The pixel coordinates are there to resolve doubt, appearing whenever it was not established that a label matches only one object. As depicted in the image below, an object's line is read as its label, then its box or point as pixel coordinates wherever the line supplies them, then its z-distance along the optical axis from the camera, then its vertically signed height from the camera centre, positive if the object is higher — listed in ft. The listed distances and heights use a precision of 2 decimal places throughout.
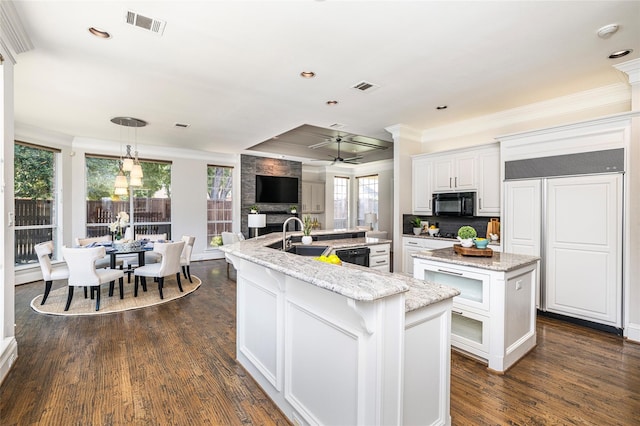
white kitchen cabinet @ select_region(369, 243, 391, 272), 14.44 -2.23
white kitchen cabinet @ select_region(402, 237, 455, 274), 16.37 -1.97
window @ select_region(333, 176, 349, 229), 34.83 +1.04
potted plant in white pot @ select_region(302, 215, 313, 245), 12.14 -0.99
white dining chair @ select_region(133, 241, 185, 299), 14.39 -2.68
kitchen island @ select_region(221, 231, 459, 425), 4.24 -2.22
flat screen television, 27.89 +2.09
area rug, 12.70 -4.15
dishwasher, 13.39 -2.00
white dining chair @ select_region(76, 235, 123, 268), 16.37 -1.74
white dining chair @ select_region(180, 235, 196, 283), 17.33 -2.48
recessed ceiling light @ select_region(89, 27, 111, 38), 8.06 +4.87
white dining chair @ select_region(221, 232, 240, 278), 19.89 -1.76
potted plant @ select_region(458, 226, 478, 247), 9.85 -0.83
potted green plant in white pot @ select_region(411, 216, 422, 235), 17.81 -0.85
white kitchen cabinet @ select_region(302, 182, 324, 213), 32.01 +1.52
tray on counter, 9.29 -1.27
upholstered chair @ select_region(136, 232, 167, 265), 18.07 -2.64
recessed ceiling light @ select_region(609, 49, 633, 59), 9.34 +4.95
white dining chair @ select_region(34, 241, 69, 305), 13.11 -2.60
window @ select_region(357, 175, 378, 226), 33.35 +1.72
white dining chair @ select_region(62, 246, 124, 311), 12.39 -2.36
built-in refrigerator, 10.66 -0.68
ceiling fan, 21.06 +4.90
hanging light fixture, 15.24 +1.79
